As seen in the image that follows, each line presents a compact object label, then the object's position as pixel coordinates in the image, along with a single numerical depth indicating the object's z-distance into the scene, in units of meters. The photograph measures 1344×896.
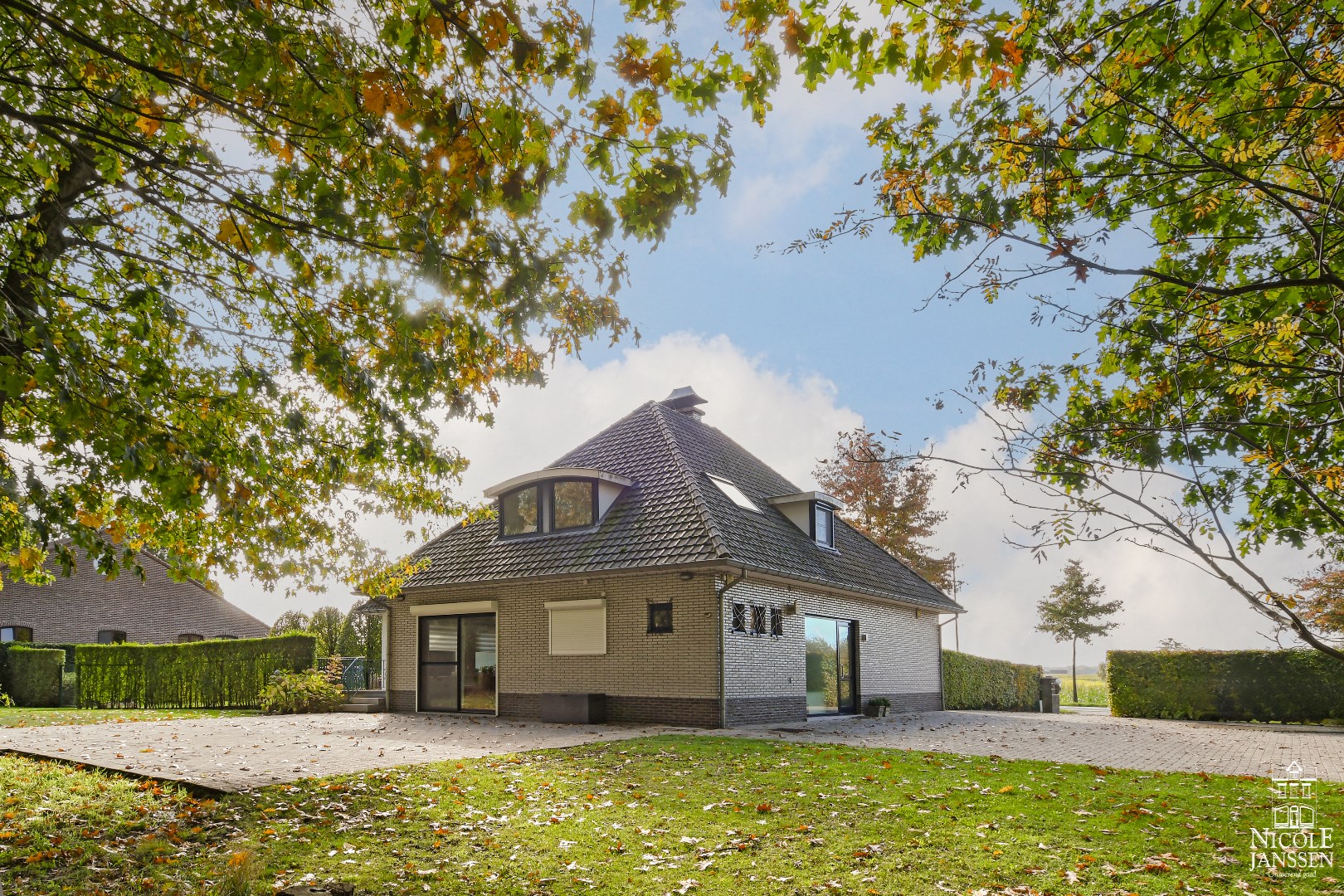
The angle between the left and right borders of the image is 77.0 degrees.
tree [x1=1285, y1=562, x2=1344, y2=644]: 21.53
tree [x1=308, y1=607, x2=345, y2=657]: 28.43
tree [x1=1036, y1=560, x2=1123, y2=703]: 37.22
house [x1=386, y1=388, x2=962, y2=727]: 15.30
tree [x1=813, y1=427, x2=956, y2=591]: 35.53
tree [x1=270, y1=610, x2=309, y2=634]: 32.72
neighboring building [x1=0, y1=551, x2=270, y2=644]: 30.92
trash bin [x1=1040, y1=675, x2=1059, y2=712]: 25.52
